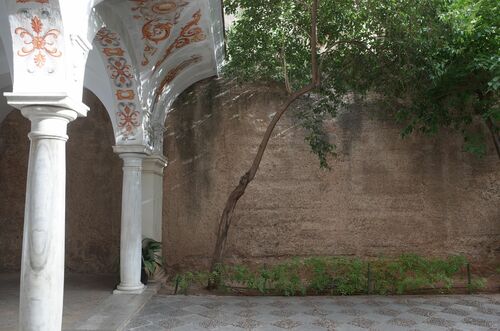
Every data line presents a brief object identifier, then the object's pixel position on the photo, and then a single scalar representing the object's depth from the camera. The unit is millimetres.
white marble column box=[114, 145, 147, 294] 6391
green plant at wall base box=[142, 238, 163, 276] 6785
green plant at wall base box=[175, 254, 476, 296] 6973
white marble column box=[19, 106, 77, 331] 3379
